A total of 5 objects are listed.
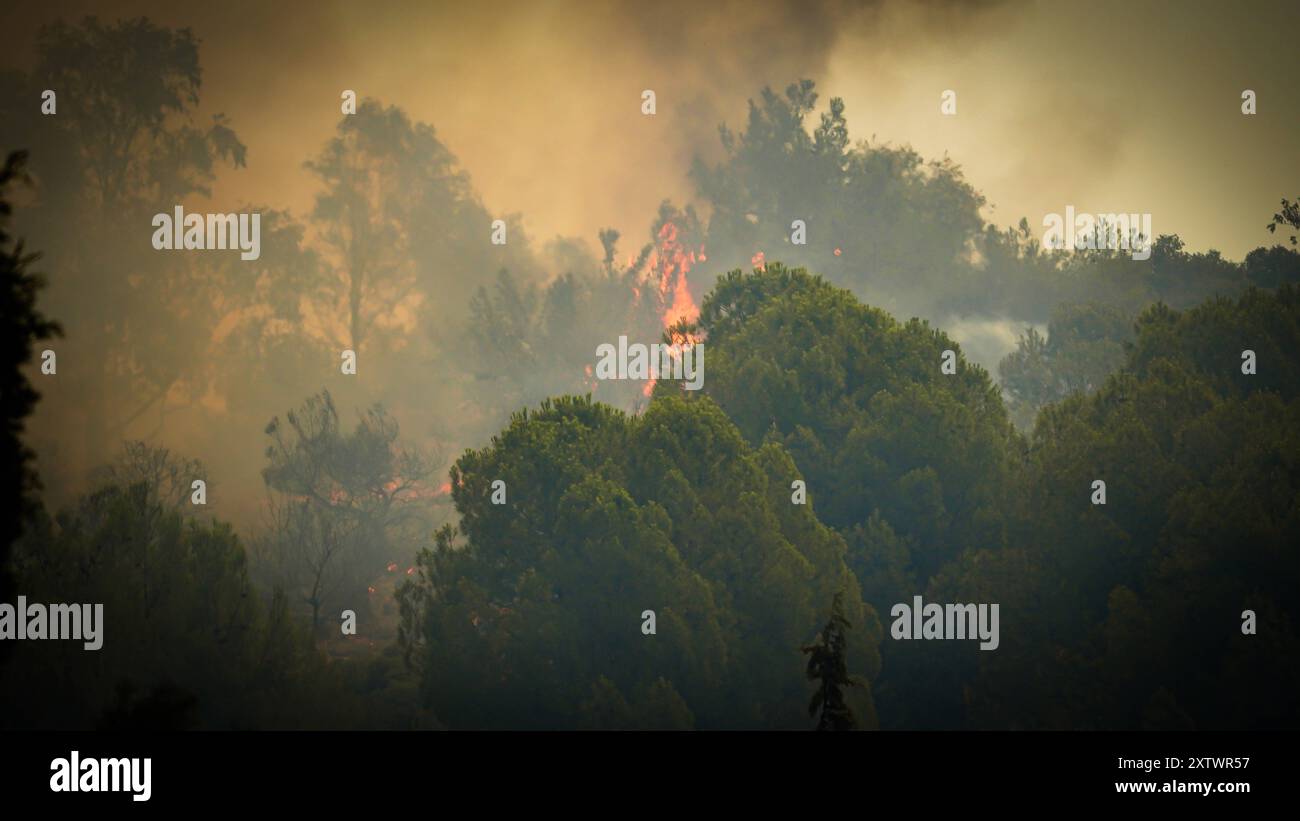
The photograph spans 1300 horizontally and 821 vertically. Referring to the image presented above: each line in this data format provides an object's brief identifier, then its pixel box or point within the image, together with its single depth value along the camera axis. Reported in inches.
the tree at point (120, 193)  2962.6
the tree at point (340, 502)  2059.5
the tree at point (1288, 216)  2110.0
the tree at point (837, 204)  3228.3
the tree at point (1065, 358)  2383.1
